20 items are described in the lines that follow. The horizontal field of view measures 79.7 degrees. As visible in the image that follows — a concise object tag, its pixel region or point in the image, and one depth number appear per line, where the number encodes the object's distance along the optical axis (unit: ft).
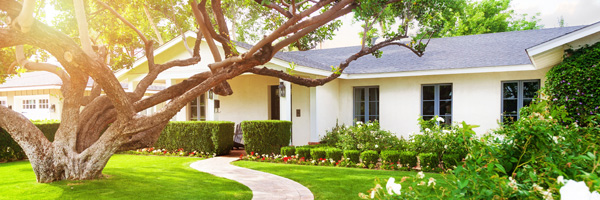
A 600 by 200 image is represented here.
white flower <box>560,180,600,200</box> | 3.90
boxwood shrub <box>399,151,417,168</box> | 27.02
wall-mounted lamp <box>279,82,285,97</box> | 36.37
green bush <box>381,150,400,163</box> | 27.81
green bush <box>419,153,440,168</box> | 26.37
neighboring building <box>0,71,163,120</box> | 58.49
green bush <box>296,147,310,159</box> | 31.71
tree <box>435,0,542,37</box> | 82.58
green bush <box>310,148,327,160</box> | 30.76
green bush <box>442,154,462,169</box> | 25.27
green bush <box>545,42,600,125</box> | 27.61
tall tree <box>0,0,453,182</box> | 18.63
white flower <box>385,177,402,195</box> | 5.46
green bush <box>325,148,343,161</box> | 30.12
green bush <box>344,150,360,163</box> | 29.33
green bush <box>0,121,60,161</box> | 34.32
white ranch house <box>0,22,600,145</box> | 35.24
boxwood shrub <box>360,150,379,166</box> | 28.43
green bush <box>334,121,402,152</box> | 30.66
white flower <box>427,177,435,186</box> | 6.05
